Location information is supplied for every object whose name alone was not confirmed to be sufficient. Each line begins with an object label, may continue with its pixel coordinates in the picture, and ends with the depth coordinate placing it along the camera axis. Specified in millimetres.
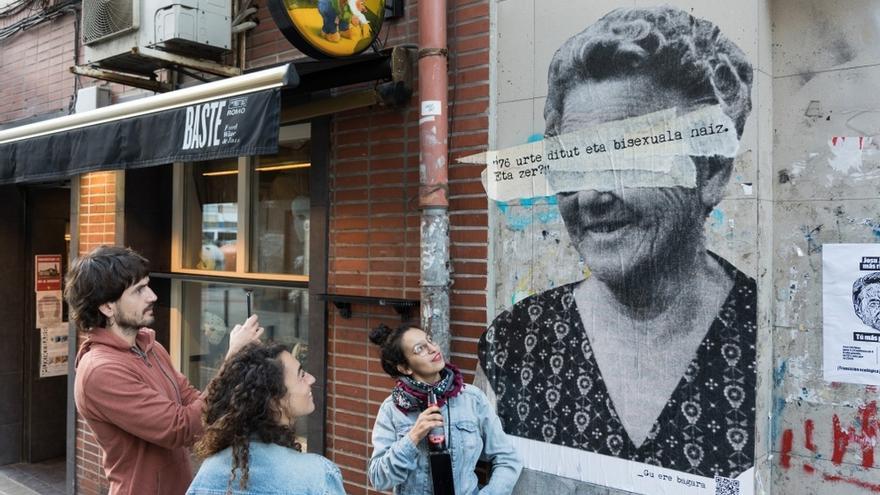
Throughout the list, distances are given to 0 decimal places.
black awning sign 3559
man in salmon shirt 2650
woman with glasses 2996
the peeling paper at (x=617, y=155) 3033
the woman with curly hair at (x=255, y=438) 2045
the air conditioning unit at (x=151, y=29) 4602
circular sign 3508
